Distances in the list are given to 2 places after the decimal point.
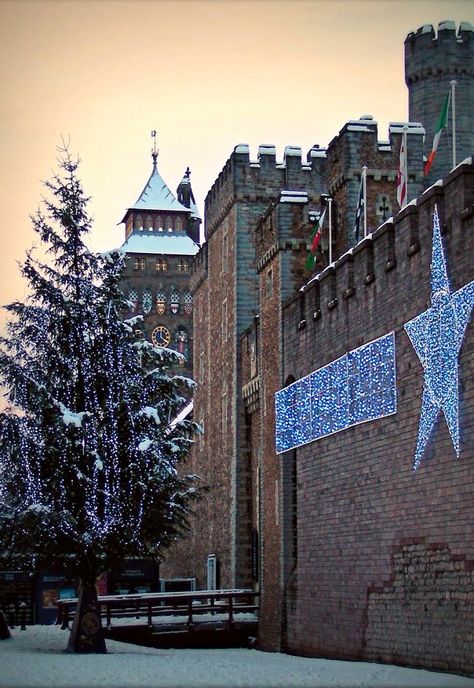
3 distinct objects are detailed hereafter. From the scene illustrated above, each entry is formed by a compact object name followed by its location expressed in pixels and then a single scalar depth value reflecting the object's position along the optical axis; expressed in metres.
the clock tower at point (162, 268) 107.12
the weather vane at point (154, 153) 114.59
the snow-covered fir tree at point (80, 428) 29.25
